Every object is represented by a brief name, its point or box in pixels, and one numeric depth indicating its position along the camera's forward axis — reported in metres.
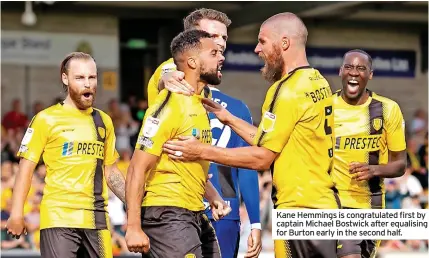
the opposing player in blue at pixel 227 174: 10.75
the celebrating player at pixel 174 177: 8.78
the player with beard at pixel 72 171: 10.26
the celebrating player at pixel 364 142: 12.20
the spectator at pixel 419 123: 31.91
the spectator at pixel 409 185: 24.34
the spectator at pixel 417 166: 26.70
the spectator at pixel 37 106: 27.87
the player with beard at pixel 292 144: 9.02
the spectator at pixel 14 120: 26.47
